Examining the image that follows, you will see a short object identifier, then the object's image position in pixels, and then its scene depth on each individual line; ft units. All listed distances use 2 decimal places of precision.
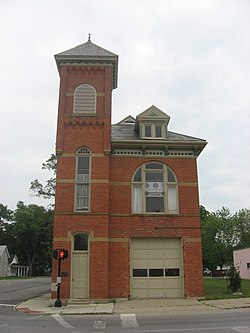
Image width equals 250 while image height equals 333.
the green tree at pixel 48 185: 132.05
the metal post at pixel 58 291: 58.49
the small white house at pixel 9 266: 235.91
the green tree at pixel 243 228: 220.43
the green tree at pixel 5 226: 261.24
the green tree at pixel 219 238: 210.18
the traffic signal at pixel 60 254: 60.59
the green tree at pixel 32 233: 234.91
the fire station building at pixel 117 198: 65.26
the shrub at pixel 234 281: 71.05
